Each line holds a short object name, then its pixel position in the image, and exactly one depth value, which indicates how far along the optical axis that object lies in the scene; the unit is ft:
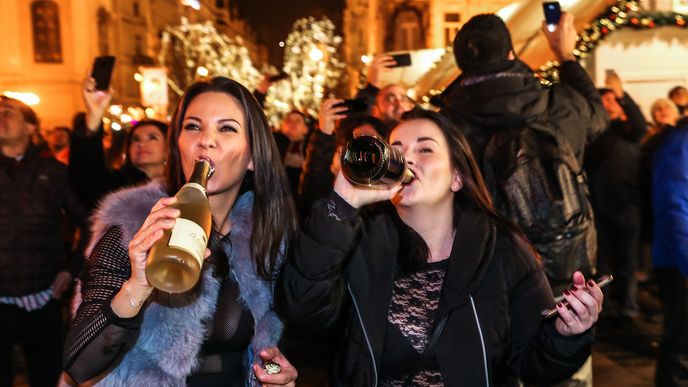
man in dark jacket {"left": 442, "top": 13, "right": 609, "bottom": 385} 11.53
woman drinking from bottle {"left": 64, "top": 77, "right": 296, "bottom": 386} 6.63
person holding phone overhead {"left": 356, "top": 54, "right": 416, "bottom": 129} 17.37
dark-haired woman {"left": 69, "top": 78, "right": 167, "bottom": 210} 12.39
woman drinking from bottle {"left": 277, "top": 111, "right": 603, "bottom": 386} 7.00
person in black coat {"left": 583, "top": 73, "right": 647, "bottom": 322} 23.97
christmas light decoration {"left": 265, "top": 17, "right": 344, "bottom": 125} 107.65
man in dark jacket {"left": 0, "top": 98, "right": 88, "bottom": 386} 14.11
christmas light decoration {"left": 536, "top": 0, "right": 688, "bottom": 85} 23.31
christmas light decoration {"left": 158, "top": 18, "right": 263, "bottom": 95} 118.83
